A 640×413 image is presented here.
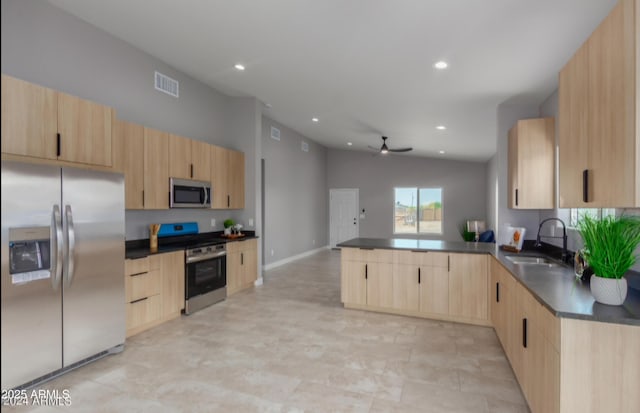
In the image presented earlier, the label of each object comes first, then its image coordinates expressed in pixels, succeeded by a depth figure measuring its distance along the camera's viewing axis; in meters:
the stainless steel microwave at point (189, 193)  4.75
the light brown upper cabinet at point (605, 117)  1.77
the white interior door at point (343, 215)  11.08
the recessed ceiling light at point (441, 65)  3.72
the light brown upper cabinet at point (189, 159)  4.77
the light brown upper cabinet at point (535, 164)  3.90
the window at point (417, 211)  10.58
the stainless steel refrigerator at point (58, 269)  2.70
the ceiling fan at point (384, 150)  7.46
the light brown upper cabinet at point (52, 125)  2.87
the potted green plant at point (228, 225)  5.89
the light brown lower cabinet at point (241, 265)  5.50
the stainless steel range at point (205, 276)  4.63
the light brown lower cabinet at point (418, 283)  4.22
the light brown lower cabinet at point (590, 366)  1.86
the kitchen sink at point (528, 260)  3.51
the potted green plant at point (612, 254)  2.01
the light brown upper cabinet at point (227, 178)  5.59
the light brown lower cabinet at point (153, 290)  3.84
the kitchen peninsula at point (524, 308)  1.89
